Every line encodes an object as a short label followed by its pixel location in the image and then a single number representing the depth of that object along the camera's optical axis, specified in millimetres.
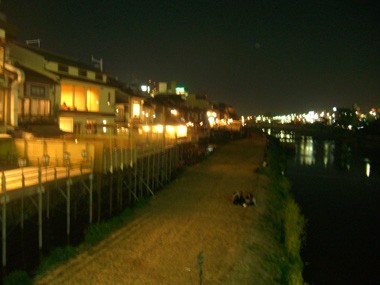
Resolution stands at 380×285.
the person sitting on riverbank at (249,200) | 19211
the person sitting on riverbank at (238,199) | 19375
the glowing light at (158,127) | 33897
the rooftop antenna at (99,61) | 37831
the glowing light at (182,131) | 35100
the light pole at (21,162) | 14512
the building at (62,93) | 22516
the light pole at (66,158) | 14835
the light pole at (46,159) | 14925
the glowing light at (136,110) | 35400
